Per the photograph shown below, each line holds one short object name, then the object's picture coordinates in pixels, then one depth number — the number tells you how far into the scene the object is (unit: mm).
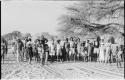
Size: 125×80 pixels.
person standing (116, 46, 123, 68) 15348
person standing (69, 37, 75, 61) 18297
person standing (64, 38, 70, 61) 18258
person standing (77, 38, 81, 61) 18531
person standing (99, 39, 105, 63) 17817
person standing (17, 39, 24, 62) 17906
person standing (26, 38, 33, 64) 17125
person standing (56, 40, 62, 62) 18208
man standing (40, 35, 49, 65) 17000
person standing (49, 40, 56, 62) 18312
